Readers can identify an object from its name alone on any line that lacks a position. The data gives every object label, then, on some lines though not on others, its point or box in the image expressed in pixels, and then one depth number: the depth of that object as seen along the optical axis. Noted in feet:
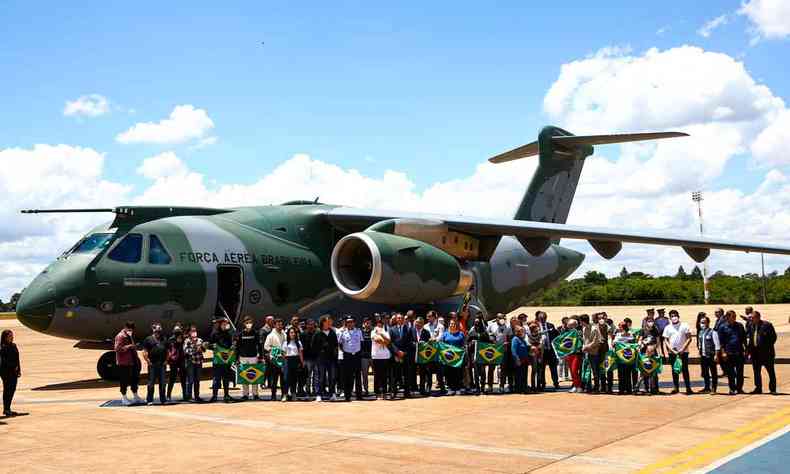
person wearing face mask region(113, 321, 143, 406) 38.01
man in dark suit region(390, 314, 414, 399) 42.24
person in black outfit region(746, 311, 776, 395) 40.11
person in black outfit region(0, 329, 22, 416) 35.68
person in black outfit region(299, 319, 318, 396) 41.73
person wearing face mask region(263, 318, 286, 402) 41.62
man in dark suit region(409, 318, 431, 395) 43.12
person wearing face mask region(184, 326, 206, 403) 39.65
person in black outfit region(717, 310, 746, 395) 40.06
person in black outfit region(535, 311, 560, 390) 45.50
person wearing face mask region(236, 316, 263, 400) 41.27
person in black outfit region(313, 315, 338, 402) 41.42
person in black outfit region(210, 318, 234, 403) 40.15
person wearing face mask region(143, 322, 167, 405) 38.88
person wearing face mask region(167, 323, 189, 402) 39.42
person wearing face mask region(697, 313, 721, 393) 40.63
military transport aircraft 46.06
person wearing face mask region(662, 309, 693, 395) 41.47
